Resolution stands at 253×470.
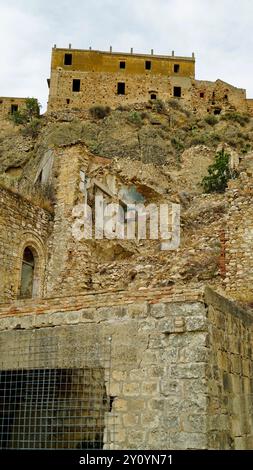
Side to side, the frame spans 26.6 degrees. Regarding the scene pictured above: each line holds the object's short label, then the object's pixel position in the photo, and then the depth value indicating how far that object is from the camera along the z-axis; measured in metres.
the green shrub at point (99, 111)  52.31
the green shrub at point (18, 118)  53.21
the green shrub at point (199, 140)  46.12
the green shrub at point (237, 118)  53.72
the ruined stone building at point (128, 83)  56.22
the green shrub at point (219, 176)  33.81
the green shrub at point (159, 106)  52.31
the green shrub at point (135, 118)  47.22
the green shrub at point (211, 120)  52.72
